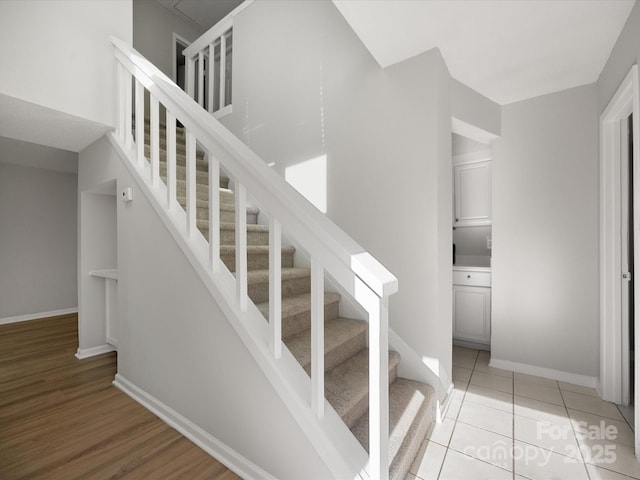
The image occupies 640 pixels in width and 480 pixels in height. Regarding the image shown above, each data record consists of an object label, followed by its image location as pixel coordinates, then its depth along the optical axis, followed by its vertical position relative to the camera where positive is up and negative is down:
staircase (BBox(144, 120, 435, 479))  1.43 -0.63
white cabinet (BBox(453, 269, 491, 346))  2.95 -0.68
